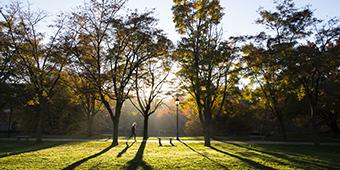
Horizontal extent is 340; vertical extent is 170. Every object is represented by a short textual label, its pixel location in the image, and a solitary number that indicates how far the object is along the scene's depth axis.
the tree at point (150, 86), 26.74
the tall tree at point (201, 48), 21.56
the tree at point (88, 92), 22.94
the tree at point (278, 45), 22.45
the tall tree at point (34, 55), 24.75
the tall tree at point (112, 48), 22.16
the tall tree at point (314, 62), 21.03
